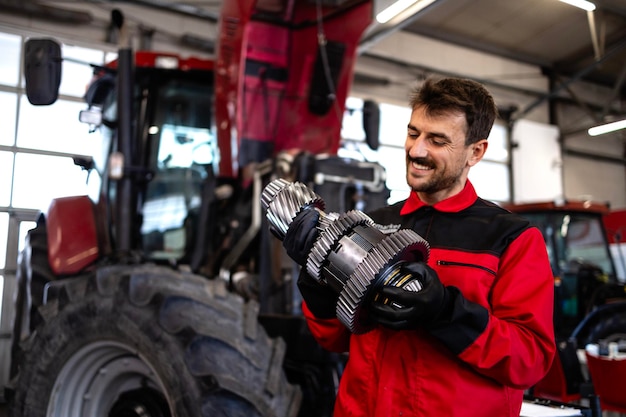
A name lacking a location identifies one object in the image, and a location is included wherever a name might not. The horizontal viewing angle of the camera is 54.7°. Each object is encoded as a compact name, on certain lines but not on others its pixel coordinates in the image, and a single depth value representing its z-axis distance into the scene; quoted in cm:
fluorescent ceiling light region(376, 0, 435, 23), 308
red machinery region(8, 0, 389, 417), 221
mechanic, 132
